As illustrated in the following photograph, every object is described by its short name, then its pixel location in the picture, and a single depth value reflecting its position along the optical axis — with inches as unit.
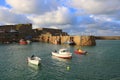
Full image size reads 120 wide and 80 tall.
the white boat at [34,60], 795.8
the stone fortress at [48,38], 2007.7
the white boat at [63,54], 1008.2
